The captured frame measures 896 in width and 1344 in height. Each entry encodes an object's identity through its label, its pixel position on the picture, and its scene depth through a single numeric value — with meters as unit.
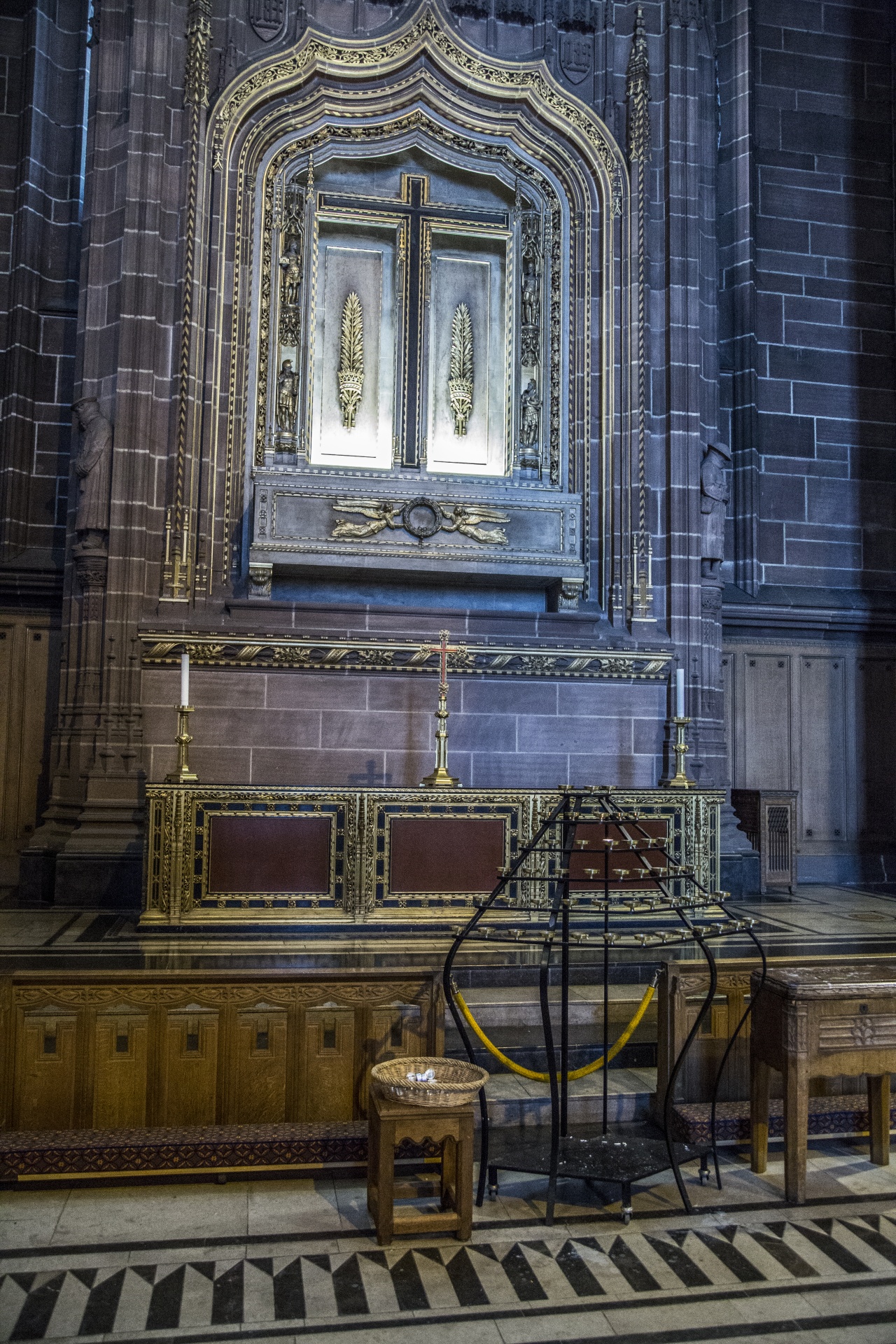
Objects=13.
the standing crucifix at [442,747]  7.78
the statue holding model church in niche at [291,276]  9.91
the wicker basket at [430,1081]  4.06
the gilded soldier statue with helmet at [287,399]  9.75
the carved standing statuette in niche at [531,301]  10.40
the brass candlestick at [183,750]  7.31
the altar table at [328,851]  7.16
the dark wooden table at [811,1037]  4.46
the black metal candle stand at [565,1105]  4.25
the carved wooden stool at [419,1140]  3.95
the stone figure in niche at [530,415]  10.25
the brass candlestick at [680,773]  8.16
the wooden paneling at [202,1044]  4.58
